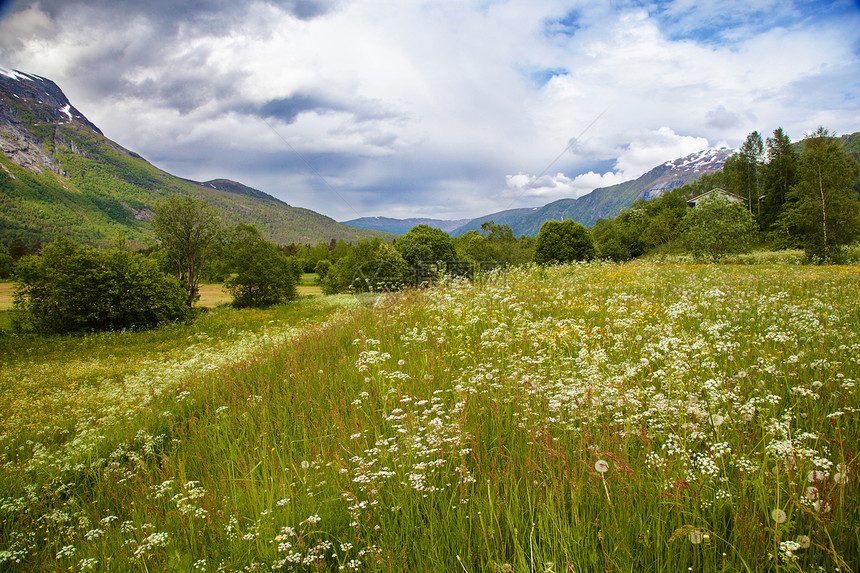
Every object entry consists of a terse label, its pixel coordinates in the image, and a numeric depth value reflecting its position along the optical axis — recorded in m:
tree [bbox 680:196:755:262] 29.12
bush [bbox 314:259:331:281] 89.06
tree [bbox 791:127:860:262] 26.80
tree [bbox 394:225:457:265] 54.12
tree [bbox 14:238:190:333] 28.81
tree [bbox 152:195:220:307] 45.69
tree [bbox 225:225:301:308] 46.62
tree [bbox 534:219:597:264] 61.75
